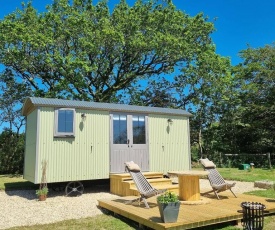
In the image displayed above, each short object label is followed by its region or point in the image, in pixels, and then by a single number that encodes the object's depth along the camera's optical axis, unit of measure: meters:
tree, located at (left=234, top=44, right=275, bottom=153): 19.83
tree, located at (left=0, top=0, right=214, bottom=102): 15.54
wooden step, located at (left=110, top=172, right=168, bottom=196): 8.25
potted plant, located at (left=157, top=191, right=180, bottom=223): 4.60
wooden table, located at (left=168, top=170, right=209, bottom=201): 6.44
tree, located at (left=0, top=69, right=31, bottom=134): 16.61
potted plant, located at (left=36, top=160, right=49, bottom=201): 7.88
